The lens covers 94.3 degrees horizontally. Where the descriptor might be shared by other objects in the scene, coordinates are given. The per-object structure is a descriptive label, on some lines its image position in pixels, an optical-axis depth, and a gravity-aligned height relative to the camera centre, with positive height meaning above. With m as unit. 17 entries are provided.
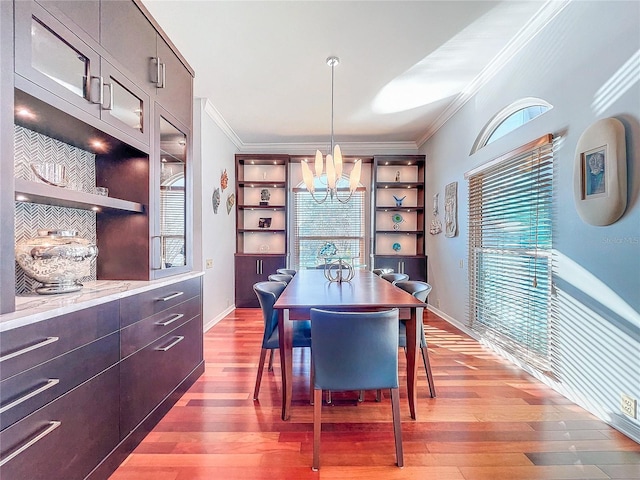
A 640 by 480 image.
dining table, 1.84 -0.41
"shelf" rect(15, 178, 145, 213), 1.25 +0.22
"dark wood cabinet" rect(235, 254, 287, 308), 5.21 -0.52
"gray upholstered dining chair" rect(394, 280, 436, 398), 2.24 -0.74
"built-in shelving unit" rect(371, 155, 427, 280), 5.29 +0.58
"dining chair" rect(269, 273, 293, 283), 3.11 -0.39
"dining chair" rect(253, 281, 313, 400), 2.20 -0.71
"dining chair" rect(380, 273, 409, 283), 3.15 -0.40
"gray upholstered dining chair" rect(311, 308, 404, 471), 1.59 -0.62
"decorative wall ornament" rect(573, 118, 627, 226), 1.78 +0.44
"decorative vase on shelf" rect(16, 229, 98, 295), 1.44 -0.09
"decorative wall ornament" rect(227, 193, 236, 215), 4.99 +0.70
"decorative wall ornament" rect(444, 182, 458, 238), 4.08 +0.45
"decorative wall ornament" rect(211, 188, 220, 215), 4.27 +0.62
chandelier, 2.94 +0.74
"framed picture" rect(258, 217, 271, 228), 5.56 +0.37
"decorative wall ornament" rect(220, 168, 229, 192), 4.63 +0.97
